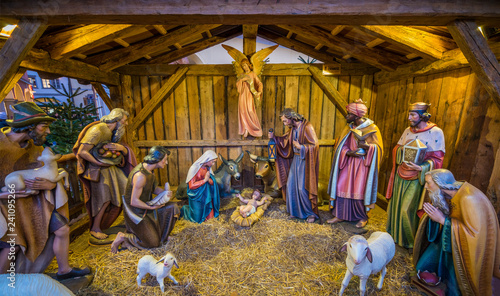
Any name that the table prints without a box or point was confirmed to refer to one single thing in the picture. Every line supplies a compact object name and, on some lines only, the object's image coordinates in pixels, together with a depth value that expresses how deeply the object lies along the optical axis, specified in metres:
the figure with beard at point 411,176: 2.67
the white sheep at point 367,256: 1.94
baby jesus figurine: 3.67
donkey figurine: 4.31
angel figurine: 4.07
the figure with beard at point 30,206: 1.98
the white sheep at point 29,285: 1.43
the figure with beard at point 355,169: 3.22
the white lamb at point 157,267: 2.22
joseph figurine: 3.51
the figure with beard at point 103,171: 2.98
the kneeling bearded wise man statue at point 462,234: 1.77
